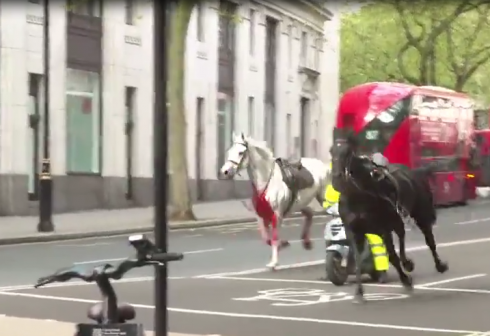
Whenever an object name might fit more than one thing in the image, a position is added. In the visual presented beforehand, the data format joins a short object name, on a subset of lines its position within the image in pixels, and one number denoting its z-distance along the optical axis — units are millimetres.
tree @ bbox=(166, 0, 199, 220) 29125
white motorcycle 15156
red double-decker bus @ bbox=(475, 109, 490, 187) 45094
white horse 18062
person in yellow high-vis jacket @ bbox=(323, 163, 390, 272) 14727
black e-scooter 5719
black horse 13438
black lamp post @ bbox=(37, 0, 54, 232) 25250
